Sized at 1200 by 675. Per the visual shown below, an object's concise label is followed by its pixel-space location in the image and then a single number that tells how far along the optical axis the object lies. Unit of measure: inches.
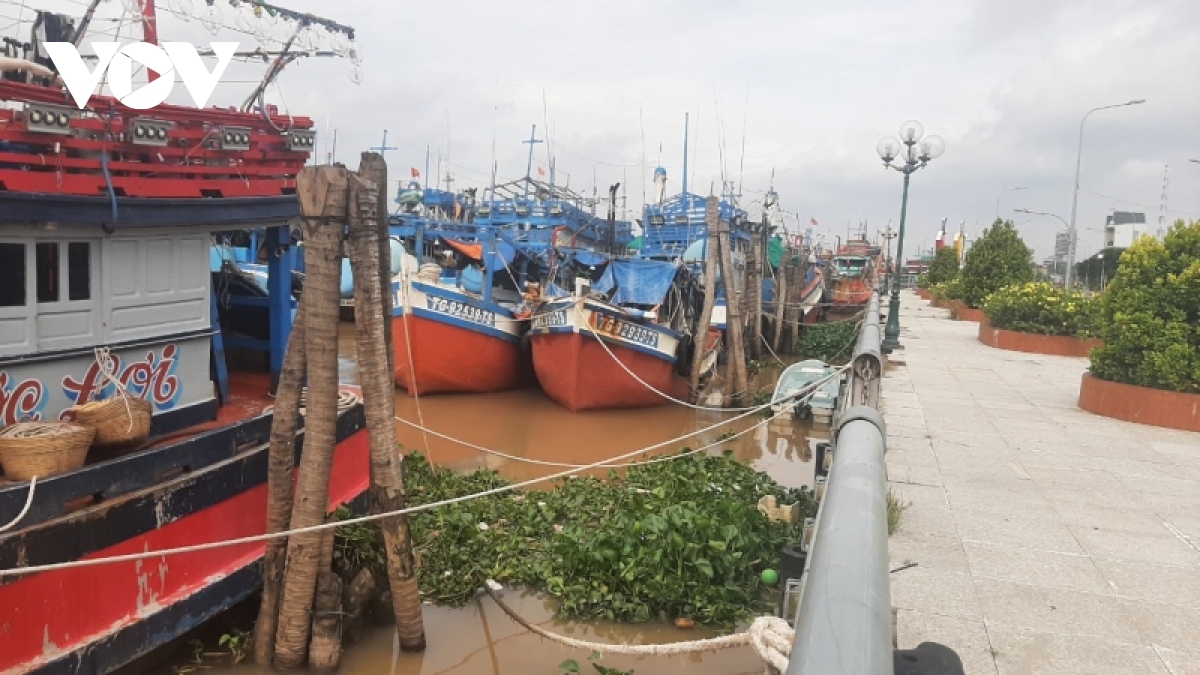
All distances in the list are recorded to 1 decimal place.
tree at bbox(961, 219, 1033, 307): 987.3
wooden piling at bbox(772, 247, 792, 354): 882.9
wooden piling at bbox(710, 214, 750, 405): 600.1
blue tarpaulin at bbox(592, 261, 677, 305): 721.0
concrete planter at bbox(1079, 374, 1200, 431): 404.2
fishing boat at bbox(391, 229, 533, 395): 598.5
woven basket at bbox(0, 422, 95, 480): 177.2
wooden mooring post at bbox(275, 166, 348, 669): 205.3
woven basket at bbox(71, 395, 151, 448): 197.7
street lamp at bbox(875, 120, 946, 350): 575.5
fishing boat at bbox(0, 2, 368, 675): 179.5
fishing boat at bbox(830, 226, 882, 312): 1334.9
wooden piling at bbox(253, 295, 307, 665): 211.5
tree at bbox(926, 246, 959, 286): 1748.3
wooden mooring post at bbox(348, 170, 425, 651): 212.2
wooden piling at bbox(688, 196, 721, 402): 578.6
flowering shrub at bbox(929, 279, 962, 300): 1138.4
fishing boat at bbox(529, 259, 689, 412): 580.4
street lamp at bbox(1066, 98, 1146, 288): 1068.5
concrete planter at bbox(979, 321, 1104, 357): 694.5
